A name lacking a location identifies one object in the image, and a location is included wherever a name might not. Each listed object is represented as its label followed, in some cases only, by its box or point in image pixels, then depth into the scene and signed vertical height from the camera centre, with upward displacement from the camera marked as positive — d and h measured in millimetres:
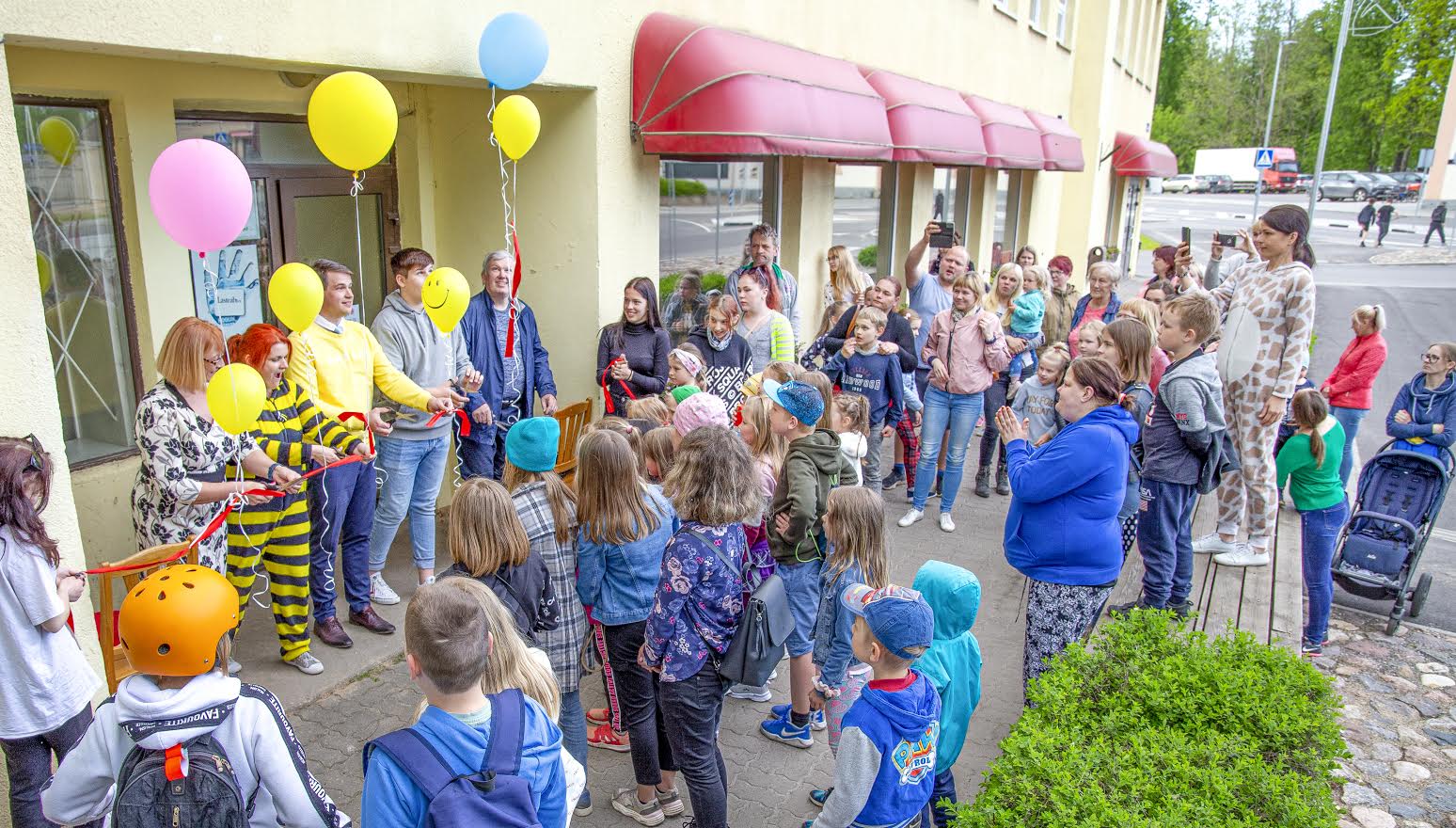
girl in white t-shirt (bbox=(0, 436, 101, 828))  2904 -1491
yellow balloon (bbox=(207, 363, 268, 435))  3549 -831
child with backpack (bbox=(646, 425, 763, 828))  3283 -1447
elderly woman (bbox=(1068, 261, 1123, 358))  7824 -819
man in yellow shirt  4730 -1165
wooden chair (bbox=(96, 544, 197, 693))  3711 -1706
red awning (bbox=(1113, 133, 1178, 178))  19953 +863
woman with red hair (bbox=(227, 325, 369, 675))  4297 -1540
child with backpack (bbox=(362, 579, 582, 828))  2051 -1268
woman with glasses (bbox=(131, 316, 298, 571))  3924 -1148
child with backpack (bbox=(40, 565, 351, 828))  2139 -1320
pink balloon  3379 -60
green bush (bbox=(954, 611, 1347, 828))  2732 -1753
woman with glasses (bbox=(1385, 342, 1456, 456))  6699 -1462
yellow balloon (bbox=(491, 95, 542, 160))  5031 +314
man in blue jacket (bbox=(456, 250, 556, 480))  5645 -1178
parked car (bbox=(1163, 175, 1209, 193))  56875 +856
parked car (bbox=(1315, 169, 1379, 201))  49281 +871
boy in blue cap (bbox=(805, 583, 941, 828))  2734 -1551
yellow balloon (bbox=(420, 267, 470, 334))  4719 -570
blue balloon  4859 +688
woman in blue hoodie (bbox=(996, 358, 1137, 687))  3873 -1289
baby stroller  6250 -2174
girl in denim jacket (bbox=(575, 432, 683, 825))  3443 -1431
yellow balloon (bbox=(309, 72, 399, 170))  3984 +262
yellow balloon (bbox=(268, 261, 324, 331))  4125 -508
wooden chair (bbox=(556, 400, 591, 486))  5902 -1613
